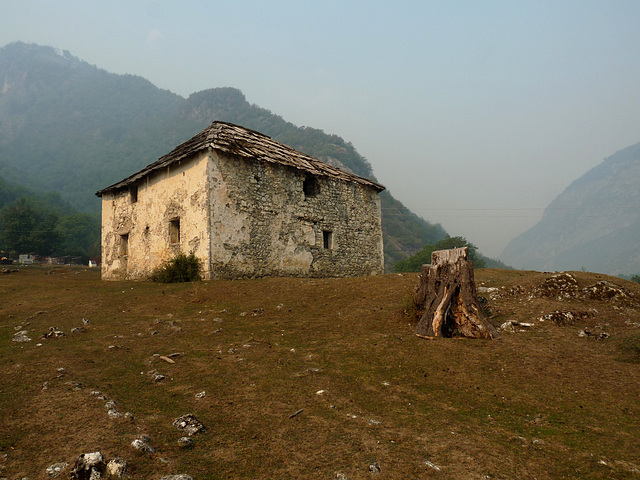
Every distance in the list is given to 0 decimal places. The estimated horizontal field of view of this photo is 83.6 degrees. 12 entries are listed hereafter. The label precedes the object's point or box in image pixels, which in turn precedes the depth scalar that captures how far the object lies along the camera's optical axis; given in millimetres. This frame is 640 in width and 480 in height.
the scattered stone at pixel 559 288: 7523
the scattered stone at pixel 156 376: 4230
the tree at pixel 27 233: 45375
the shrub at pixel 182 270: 11836
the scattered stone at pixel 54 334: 5938
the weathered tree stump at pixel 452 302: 5832
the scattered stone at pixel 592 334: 5555
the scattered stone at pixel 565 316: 6205
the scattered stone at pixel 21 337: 5750
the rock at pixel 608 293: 7102
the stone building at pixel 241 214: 12125
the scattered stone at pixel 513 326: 6052
